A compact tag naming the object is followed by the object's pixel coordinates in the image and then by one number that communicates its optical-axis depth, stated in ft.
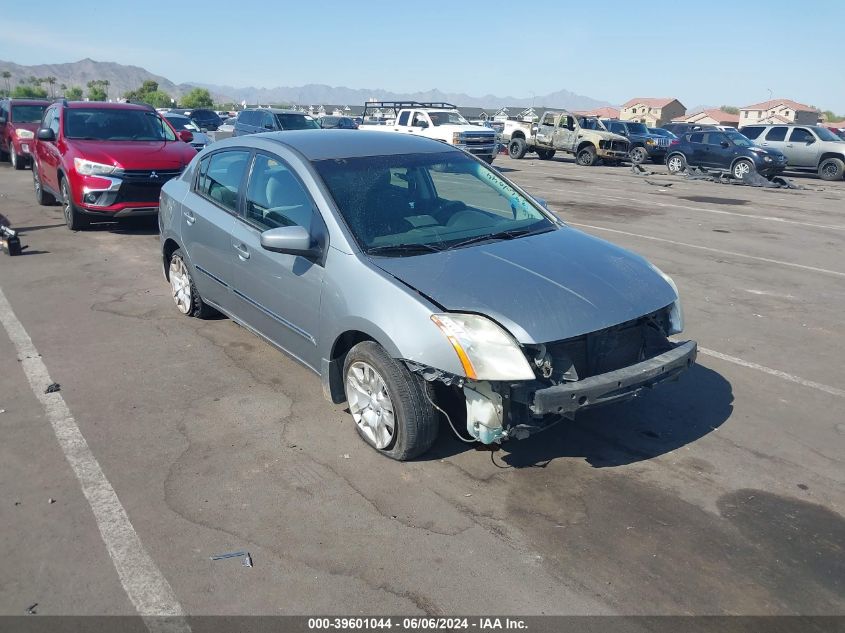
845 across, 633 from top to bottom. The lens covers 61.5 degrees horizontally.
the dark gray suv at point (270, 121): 71.00
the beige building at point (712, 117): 350.02
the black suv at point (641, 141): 96.22
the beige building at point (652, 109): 393.70
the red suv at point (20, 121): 63.62
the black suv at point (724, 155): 73.46
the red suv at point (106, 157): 33.01
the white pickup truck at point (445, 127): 78.69
